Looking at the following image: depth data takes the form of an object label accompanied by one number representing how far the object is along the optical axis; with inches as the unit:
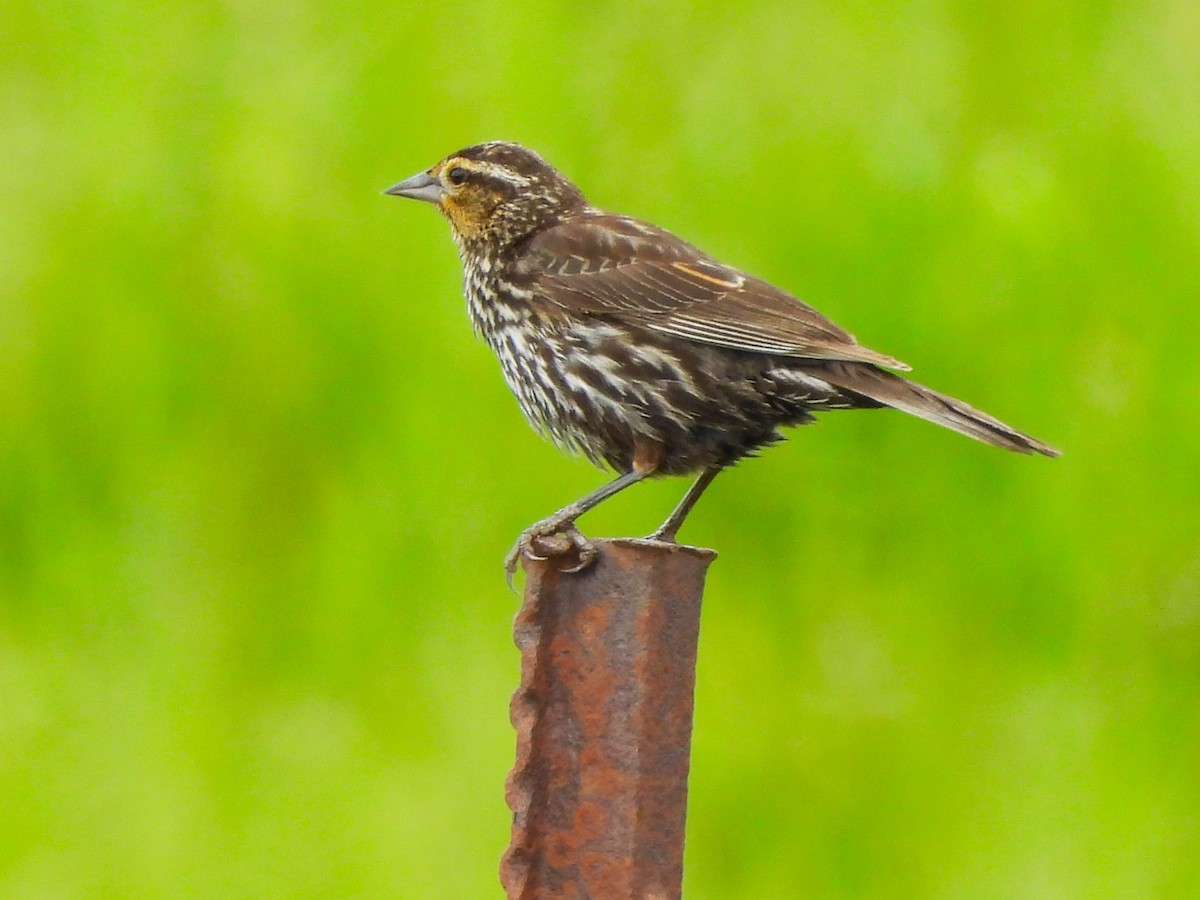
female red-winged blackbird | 270.8
